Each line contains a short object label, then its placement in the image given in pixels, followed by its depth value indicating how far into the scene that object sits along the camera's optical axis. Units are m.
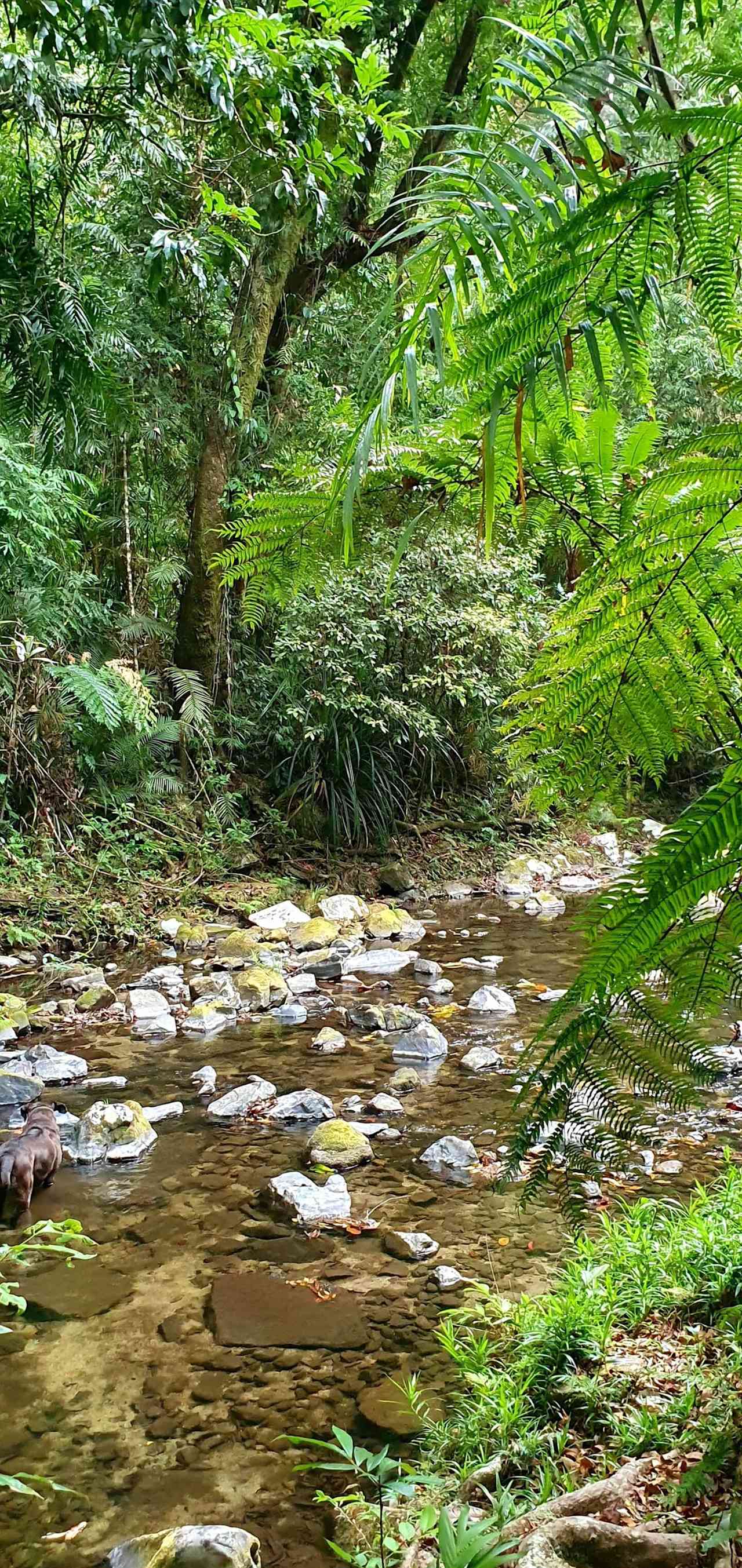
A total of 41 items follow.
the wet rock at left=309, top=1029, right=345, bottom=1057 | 4.58
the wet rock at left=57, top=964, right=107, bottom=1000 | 5.32
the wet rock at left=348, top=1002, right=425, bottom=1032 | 4.90
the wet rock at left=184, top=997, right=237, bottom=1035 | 4.93
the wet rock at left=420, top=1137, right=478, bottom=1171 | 3.36
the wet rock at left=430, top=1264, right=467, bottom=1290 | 2.64
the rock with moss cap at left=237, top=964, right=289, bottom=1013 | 5.30
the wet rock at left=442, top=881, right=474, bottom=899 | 7.89
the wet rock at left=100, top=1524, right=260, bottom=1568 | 1.68
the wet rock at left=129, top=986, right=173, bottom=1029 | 5.02
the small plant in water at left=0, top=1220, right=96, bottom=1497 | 1.42
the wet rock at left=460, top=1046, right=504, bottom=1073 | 4.27
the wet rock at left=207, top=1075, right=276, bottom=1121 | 3.83
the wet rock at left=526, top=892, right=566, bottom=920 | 7.45
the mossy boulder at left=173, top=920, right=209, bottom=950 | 6.11
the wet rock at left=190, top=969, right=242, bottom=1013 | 5.30
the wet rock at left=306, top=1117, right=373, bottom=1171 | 3.39
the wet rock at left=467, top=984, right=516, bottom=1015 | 5.07
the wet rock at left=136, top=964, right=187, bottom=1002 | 5.35
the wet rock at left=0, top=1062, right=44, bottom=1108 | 3.88
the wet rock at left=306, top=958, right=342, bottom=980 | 5.86
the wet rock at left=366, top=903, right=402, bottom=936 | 6.67
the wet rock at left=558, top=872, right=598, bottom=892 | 8.31
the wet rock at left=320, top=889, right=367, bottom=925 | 6.74
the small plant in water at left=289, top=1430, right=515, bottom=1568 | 1.42
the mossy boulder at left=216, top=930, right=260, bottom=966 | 5.85
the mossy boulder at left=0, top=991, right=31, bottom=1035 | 4.64
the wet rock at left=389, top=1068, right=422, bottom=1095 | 4.09
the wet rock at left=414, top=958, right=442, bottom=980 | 5.76
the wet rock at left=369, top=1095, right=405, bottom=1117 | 3.82
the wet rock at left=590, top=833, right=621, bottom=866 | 9.26
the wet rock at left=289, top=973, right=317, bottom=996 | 5.58
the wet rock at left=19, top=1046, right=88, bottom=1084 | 4.17
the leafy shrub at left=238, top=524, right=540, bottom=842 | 7.46
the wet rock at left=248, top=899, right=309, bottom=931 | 6.50
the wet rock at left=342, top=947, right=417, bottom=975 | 5.97
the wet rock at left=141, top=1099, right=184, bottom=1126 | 3.79
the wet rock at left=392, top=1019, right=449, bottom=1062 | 4.47
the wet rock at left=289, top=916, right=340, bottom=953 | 6.20
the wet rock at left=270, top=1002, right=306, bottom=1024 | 5.12
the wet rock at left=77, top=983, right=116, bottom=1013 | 5.03
